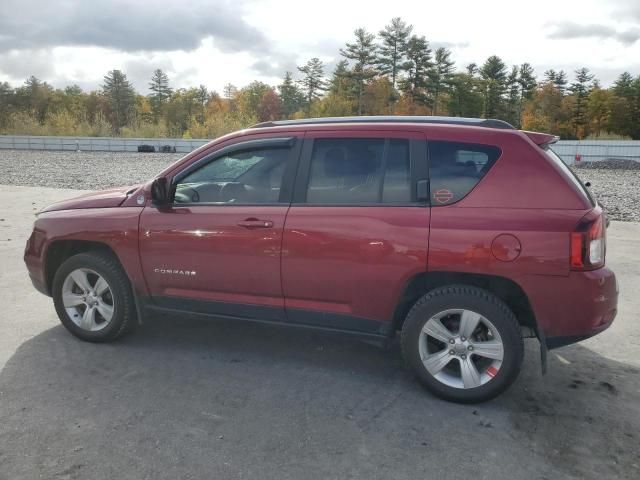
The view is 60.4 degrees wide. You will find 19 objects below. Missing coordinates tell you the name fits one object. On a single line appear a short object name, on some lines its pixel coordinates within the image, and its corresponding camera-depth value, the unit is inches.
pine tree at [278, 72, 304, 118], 3585.1
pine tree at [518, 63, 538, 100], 3302.2
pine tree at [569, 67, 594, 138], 2780.5
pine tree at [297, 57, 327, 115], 3459.6
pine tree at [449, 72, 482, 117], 2859.3
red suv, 135.1
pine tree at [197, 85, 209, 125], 4062.5
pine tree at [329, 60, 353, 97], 2810.0
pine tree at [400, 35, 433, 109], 2733.8
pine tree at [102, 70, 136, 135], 3860.7
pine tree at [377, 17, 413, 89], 2748.5
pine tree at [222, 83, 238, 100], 4439.0
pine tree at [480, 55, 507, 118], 3053.6
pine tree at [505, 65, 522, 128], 3132.4
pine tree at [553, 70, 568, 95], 3250.5
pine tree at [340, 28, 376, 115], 2748.5
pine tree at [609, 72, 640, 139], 2455.7
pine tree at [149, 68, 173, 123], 4228.1
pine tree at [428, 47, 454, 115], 2780.5
